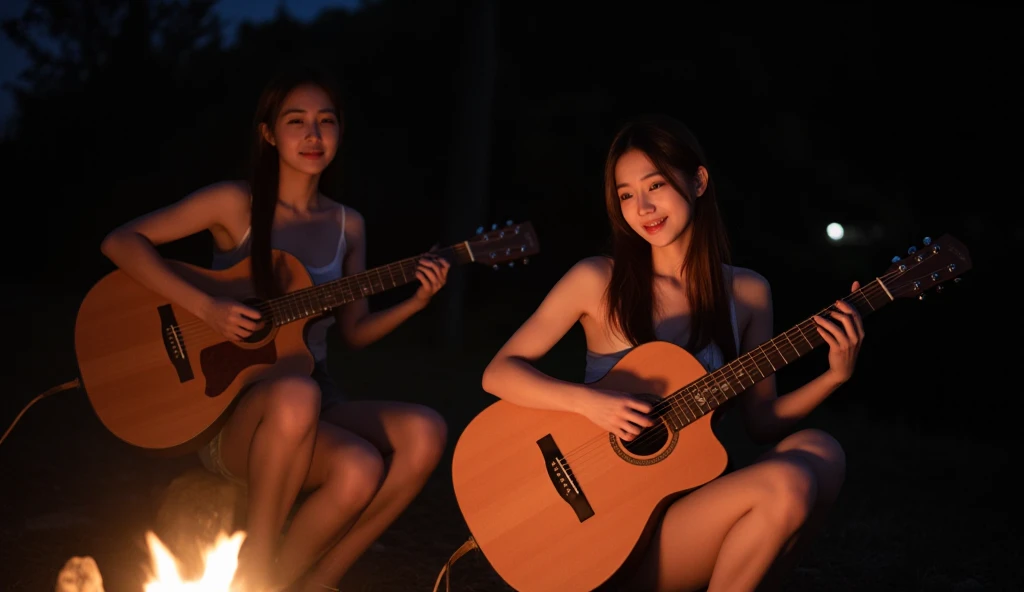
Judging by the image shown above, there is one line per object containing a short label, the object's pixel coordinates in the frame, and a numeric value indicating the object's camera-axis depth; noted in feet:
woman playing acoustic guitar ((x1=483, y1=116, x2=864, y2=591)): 7.28
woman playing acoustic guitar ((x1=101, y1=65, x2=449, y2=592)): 8.55
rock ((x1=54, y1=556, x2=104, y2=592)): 6.73
